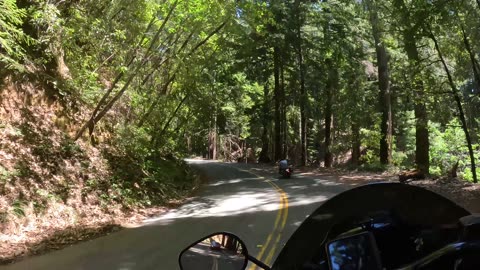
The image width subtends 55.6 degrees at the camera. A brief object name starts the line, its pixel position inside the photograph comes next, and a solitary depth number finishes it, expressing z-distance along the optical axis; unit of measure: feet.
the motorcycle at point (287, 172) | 79.61
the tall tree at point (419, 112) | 68.59
